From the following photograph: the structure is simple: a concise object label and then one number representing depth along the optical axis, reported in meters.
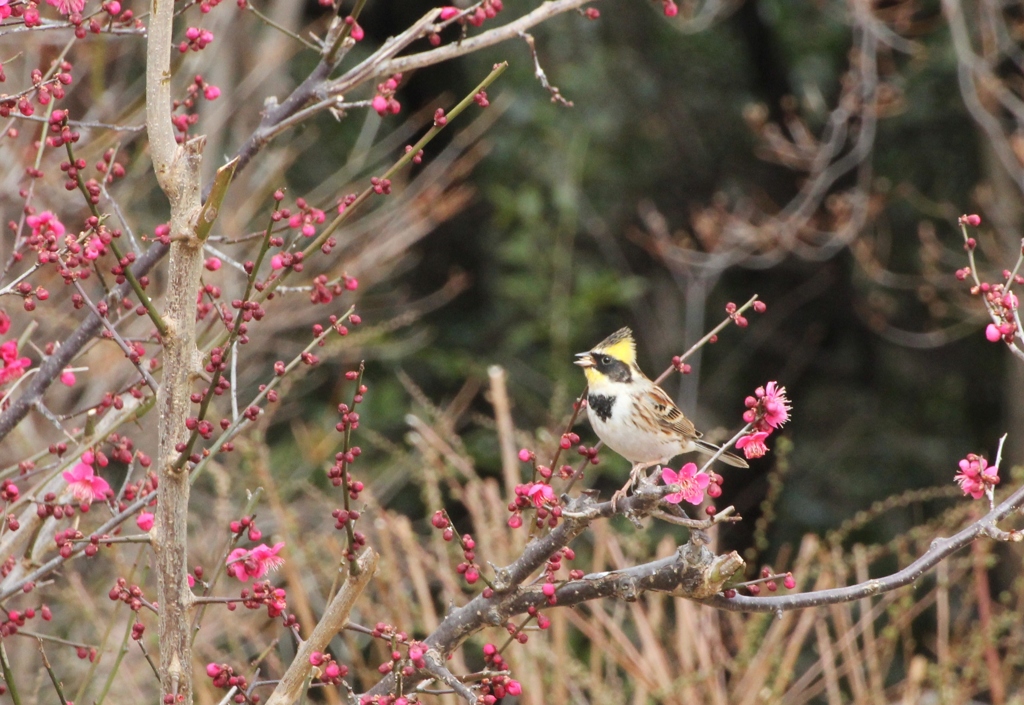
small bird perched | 7.10
